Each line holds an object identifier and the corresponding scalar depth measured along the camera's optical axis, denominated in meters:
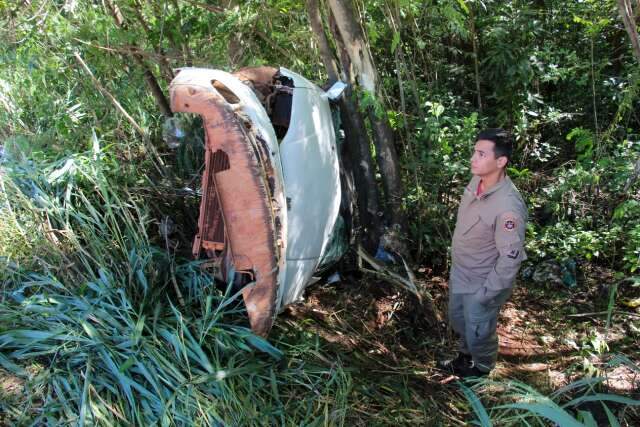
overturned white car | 2.36
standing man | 2.41
